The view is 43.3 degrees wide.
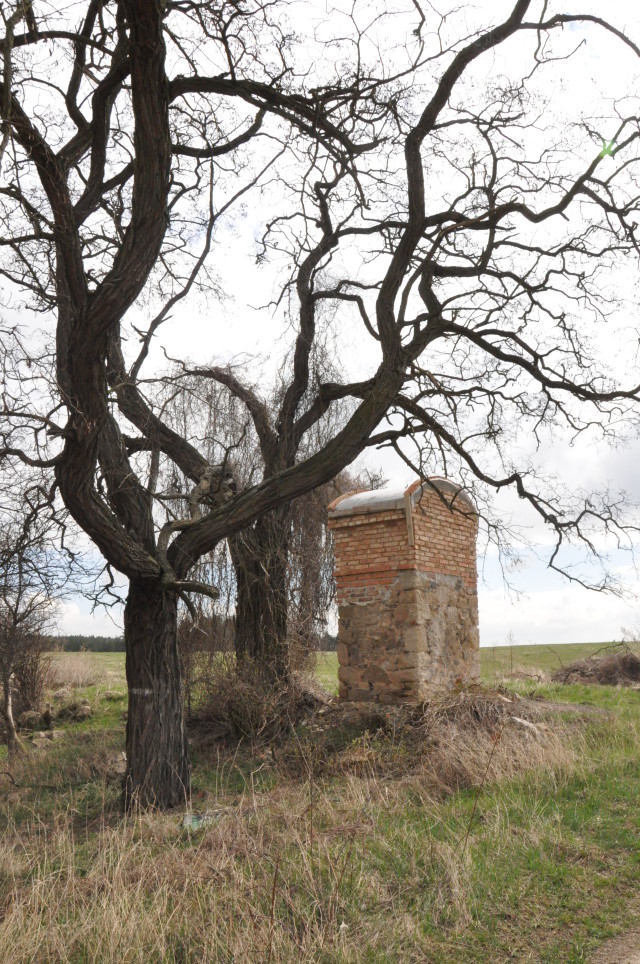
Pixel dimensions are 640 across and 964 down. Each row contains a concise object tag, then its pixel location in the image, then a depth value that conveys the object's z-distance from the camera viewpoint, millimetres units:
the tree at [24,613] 8977
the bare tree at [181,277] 7371
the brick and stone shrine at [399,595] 12094
